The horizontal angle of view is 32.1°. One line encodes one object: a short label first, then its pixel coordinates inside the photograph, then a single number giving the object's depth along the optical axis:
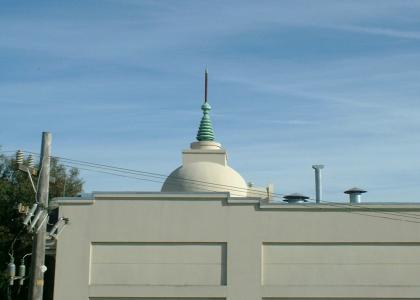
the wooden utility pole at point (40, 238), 21.91
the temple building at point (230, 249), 26.48
